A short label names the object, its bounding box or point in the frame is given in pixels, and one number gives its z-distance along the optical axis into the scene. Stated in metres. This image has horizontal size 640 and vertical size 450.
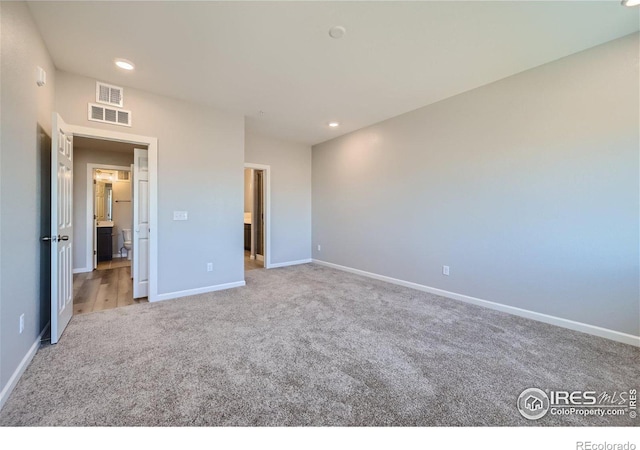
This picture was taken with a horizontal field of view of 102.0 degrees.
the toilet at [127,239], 6.31
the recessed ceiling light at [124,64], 2.61
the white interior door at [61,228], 2.22
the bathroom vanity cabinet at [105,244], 5.92
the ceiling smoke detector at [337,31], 2.16
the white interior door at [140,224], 3.46
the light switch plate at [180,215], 3.50
